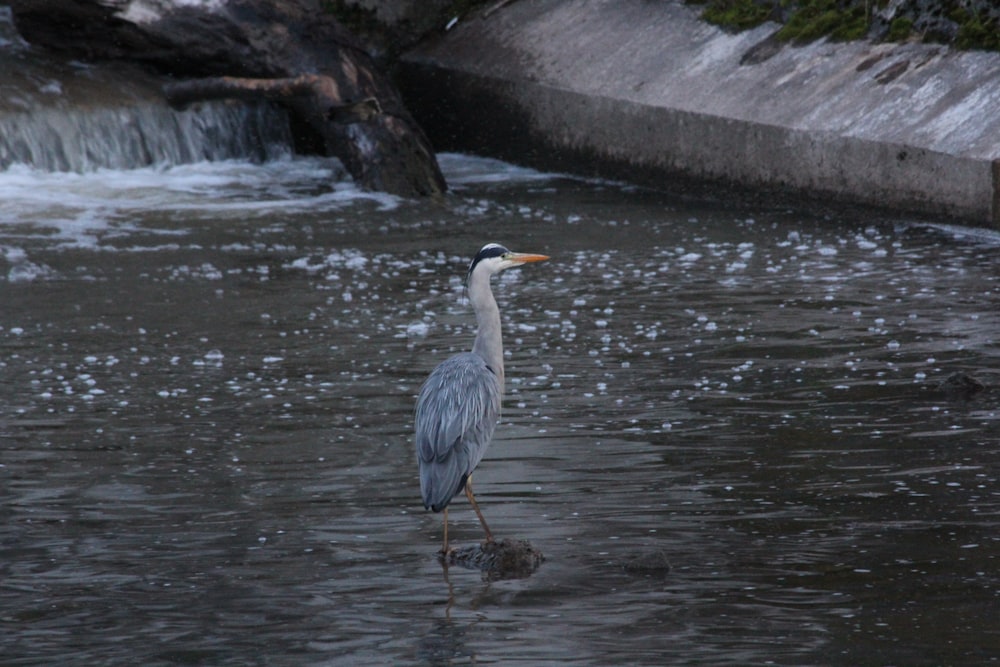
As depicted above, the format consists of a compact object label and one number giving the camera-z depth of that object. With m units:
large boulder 32.72
